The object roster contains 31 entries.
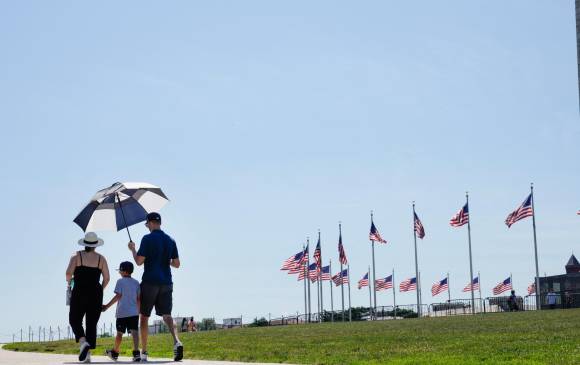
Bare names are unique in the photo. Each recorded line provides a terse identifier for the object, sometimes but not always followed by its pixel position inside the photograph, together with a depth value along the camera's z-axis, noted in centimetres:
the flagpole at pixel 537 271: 5718
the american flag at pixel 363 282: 7700
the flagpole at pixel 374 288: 7449
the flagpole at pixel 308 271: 7821
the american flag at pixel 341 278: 7700
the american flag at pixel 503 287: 7282
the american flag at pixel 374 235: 6858
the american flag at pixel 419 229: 6406
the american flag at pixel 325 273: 7400
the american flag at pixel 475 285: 8575
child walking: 1449
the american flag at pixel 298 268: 6844
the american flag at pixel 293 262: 6838
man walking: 1402
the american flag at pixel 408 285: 6906
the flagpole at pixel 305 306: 8435
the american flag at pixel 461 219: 6094
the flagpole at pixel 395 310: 7073
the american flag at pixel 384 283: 7094
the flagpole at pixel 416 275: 6731
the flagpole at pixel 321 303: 8450
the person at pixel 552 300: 5589
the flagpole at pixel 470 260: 6631
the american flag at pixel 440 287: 7569
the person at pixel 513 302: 5680
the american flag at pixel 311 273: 7618
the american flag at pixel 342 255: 7162
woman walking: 1401
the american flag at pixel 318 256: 7516
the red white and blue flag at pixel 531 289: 9162
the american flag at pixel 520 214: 5631
